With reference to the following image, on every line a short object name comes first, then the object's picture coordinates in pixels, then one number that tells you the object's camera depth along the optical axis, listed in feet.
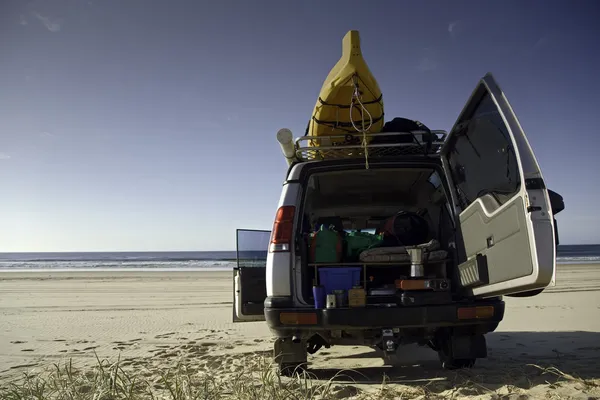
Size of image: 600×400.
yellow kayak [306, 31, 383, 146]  13.47
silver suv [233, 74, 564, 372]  9.00
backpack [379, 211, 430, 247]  14.32
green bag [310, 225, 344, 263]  13.05
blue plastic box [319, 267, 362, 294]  12.75
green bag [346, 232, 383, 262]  13.84
